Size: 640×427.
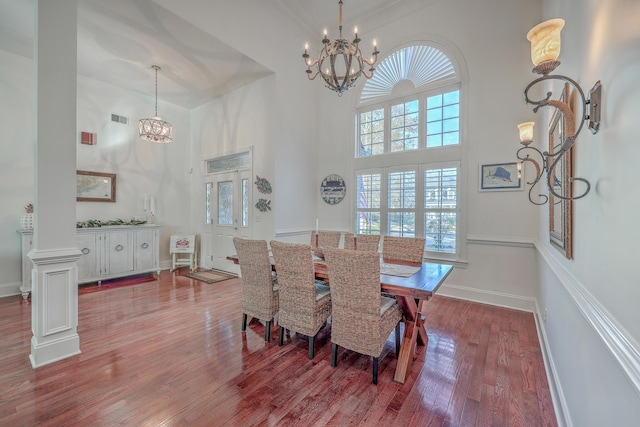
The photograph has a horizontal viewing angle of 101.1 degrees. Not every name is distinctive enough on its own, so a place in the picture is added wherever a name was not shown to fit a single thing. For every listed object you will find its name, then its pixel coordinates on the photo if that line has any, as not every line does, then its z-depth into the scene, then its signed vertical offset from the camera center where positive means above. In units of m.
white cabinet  3.75 -0.71
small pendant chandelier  4.27 +1.35
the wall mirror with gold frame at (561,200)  1.64 +0.12
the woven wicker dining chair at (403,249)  2.94 -0.42
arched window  3.93 +1.02
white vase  3.79 -0.17
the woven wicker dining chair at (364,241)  3.27 -0.37
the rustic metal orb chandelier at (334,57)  2.30 +1.40
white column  2.14 +0.20
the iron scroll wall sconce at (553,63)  1.16 +0.67
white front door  4.99 -0.05
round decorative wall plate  4.98 +0.44
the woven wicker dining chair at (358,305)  1.88 -0.71
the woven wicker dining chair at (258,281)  2.47 -0.69
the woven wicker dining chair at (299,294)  2.23 -0.73
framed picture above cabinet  4.56 +0.44
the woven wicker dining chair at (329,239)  3.62 -0.37
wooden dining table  1.91 -0.58
